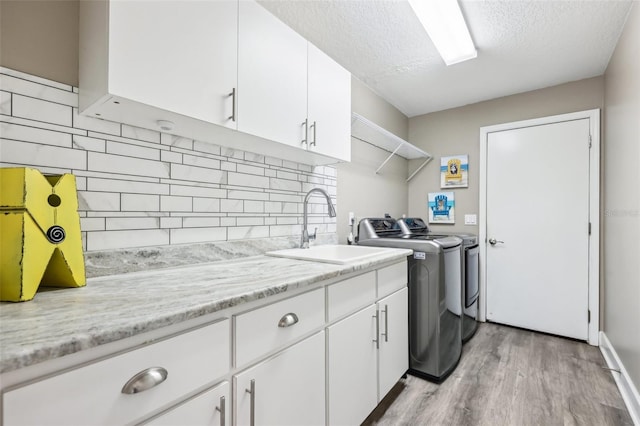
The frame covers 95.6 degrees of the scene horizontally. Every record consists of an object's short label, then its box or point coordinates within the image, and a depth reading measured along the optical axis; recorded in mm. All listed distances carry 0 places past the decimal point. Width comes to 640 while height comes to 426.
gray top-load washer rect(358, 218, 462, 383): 1896
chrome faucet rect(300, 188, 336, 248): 1873
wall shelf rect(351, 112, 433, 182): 2342
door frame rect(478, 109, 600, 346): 2500
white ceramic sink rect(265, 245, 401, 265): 1441
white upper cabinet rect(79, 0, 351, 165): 933
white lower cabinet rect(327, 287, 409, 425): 1262
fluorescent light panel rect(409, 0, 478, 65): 1625
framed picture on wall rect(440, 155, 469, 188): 3201
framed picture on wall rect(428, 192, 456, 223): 3275
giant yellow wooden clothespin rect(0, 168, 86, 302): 746
